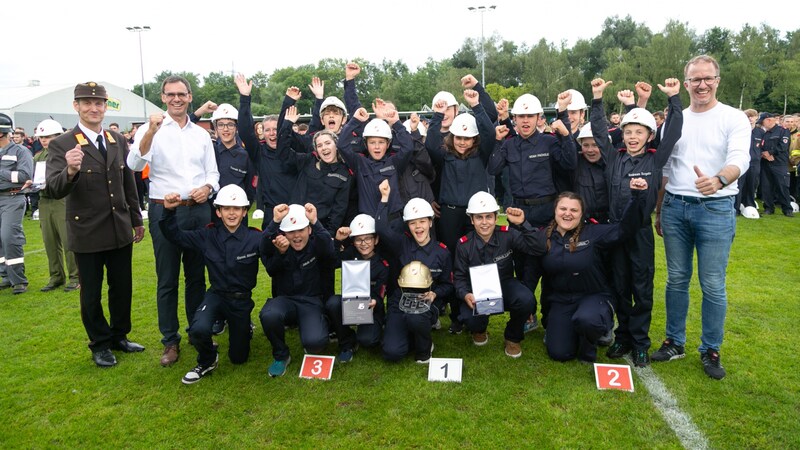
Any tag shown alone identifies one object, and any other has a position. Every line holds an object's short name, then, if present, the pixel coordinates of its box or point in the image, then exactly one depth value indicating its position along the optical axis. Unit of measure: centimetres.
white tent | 4254
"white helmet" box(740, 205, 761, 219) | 1193
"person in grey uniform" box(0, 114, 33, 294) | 730
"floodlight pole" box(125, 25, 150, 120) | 4293
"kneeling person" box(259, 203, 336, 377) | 471
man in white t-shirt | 417
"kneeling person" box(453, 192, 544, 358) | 494
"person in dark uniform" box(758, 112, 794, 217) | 1223
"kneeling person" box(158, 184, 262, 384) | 473
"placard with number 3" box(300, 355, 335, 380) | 461
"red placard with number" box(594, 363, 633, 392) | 419
